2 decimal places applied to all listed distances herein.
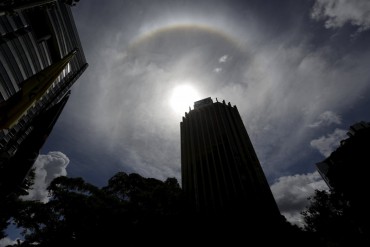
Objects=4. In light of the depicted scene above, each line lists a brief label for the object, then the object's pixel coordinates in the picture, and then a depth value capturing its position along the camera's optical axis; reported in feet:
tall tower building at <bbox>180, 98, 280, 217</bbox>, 149.69
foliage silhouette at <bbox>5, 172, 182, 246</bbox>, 57.11
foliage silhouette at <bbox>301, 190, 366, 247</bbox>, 110.01
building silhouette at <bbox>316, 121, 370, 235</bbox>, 104.73
